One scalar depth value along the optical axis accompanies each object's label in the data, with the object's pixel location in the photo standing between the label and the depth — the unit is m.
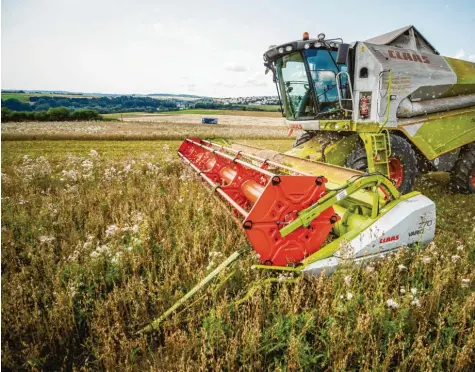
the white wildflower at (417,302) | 2.12
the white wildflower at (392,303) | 2.08
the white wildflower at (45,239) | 3.11
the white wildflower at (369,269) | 2.50
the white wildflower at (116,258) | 2.78
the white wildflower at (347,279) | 2.29
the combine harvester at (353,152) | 2.66
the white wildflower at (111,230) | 3.26
